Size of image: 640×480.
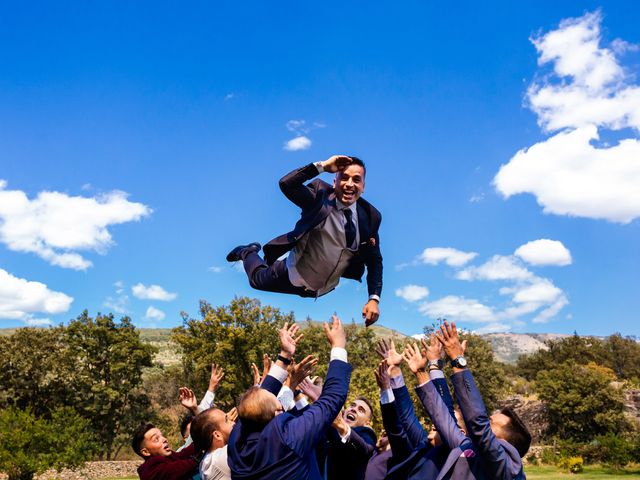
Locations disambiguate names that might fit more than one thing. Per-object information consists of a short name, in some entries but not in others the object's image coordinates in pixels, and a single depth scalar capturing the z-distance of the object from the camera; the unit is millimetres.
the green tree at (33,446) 28828
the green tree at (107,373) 45875
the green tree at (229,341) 44500
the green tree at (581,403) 41281
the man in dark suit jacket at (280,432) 4035
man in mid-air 5953
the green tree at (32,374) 45312
